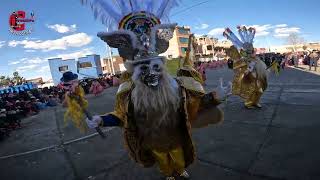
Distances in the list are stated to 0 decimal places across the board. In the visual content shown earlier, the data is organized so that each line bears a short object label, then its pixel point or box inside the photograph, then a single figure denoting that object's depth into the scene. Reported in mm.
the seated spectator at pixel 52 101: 9610
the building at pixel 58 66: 17440
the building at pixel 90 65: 17771
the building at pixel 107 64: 40709
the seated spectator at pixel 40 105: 8992
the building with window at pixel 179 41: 38855
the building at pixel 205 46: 44101
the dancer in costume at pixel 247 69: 4583
